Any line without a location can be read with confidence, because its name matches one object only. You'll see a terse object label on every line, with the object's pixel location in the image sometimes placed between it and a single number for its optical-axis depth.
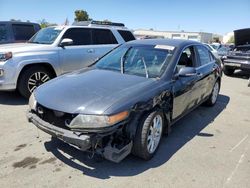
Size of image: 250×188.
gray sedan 2.11
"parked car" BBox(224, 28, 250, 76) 7.70
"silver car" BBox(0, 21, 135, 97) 4.14
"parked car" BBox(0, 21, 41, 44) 6.36
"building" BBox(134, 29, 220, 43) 46.86
